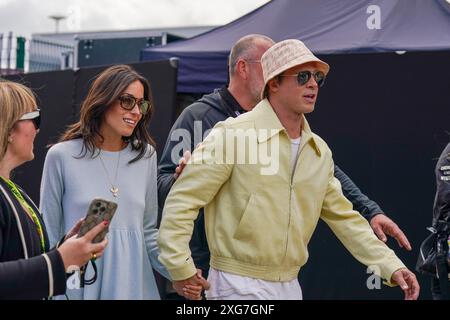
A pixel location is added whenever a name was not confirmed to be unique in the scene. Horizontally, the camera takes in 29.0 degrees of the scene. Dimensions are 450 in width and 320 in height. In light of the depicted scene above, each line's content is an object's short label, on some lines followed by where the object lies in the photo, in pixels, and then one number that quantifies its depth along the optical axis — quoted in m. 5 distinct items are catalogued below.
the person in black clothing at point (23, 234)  2.66
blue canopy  7.19
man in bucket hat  3.68
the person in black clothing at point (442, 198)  5.37
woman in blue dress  3.92
